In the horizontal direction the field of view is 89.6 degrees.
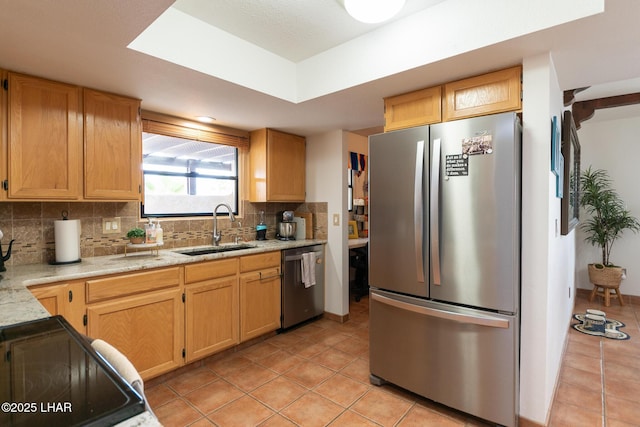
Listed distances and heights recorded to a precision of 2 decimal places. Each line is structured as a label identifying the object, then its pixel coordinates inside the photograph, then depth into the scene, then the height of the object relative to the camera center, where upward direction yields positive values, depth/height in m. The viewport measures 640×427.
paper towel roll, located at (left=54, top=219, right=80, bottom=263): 2.23 -0.21
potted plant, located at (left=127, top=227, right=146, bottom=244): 2.52 -0.21
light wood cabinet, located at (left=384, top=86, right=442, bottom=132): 2.21 +0.73
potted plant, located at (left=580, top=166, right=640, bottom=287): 4.03 -0.13
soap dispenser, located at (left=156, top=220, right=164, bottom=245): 2.61 -0.21
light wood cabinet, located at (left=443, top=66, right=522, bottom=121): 1.91 +0.72
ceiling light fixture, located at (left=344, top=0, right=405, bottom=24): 1.68 +1.06
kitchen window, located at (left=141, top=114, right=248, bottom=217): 2.96 +0.39
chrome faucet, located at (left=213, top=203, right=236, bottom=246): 3.22 -0.17
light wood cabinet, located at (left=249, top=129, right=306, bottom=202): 3.50 +0.48
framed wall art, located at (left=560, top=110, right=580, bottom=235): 2.47 +0.29
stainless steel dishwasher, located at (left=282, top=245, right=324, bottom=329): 3.31 -0.85
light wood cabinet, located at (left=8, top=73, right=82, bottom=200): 1.99 +0.46
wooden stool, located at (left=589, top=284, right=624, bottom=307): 4.03 -1.06
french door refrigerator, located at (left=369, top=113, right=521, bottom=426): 1.78 -0.31
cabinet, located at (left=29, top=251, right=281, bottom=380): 2.02 -0.73
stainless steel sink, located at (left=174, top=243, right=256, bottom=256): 2.92 -0.38
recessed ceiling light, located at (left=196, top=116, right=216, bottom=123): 3.08 +0.88
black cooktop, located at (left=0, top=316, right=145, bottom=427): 0.62 -0.40
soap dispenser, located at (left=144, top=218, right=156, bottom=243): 2.58 -0.19
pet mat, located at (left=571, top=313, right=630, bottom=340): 3.18 -1.24
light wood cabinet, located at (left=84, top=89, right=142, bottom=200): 2.30 +0.47
